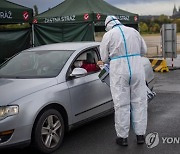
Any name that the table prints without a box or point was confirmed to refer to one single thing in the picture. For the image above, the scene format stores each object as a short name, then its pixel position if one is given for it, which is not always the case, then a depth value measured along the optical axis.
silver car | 4.43
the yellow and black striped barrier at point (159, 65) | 14.22
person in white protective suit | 4.88
